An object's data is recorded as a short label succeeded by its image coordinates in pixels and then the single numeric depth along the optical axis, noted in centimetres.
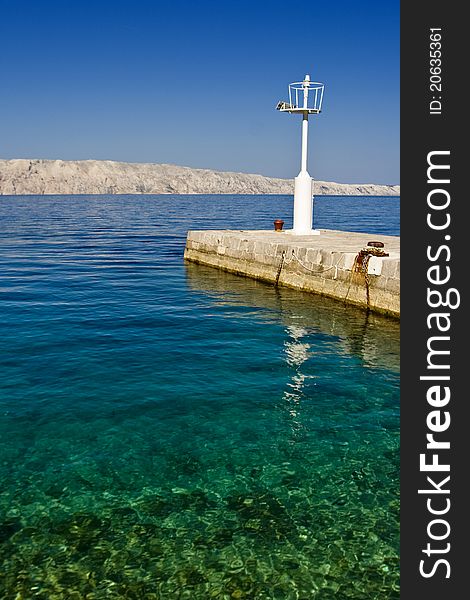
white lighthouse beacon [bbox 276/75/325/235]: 2295
